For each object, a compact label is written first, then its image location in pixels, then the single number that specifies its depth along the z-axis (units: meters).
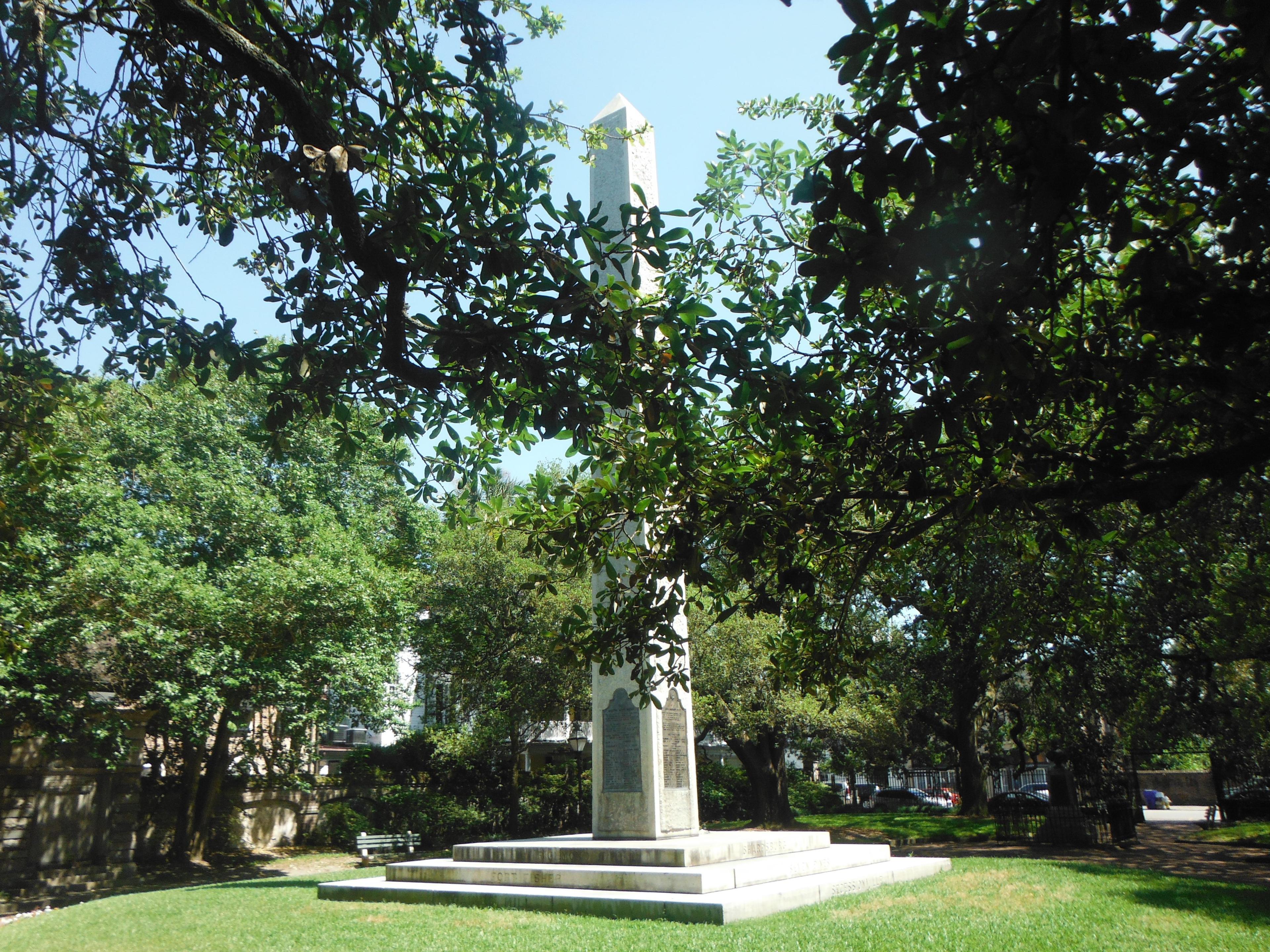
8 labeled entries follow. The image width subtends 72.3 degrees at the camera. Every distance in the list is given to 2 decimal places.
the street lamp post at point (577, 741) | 22.00
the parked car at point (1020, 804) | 19.12
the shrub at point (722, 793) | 26.86
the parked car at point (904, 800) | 33.16
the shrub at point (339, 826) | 23.03
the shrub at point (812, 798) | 31.12
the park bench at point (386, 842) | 19.98
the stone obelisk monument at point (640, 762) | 12.16
